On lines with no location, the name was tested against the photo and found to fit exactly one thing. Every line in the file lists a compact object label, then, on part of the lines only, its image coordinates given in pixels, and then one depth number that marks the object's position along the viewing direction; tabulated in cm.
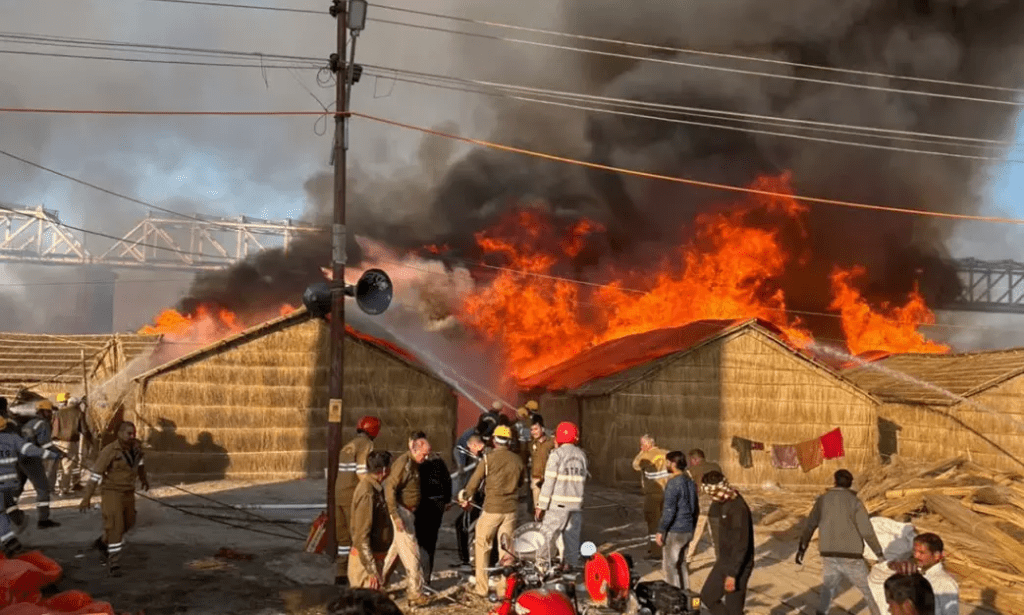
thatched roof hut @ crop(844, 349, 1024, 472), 2278
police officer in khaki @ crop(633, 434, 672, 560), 1328
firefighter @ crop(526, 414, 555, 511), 1361
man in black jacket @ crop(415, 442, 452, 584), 1083
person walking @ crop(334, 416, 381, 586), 1066
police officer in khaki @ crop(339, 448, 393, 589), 918
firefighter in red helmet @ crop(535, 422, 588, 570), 1047
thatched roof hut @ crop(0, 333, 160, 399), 2555
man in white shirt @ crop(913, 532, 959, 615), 638
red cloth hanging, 2281
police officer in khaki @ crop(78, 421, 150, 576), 1073
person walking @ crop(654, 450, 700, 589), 981
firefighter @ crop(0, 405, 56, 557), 1032
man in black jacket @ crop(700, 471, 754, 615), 838
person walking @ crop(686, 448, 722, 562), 1214
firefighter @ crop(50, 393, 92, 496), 1769
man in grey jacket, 864
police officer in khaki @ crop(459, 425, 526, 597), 1012
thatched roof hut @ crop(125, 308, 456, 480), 2047
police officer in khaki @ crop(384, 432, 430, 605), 960
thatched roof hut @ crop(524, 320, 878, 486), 2325
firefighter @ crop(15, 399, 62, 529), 1306
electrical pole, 1262
